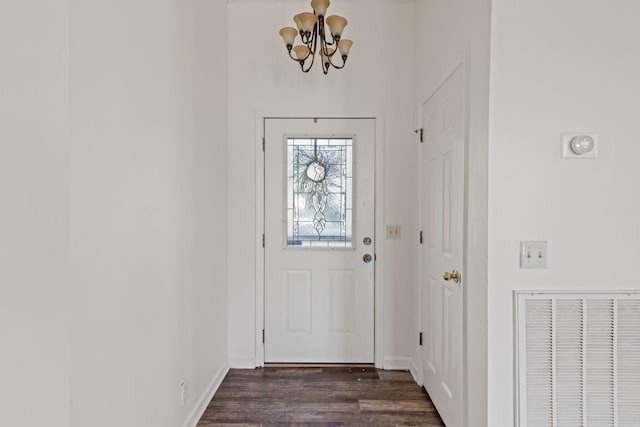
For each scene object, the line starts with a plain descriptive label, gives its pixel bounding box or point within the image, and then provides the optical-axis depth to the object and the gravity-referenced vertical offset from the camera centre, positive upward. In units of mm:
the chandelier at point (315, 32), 2064 +1102
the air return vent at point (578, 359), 1492 -639
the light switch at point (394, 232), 2818 -185
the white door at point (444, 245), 1865 -219
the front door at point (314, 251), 2852 -346
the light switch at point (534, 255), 1495 -195
